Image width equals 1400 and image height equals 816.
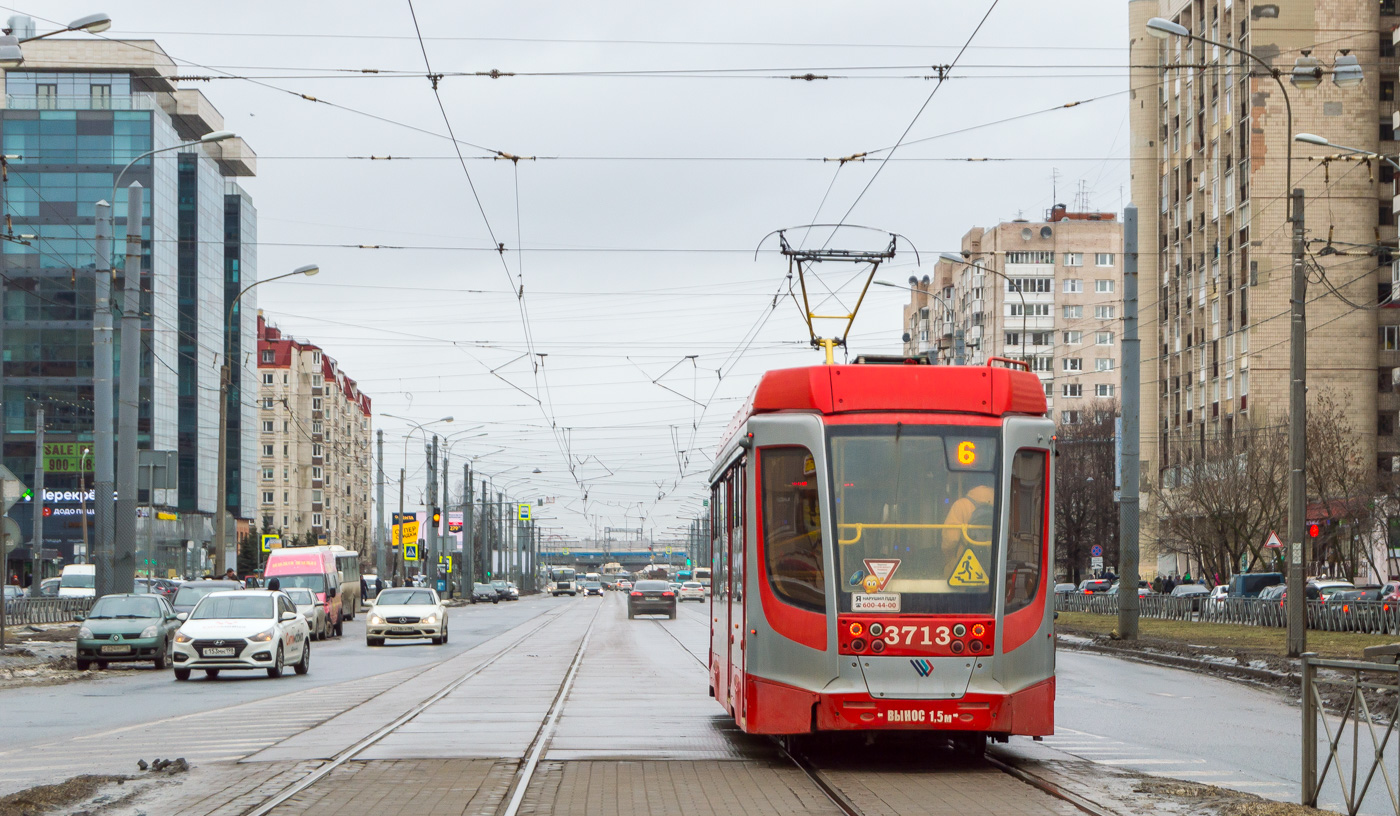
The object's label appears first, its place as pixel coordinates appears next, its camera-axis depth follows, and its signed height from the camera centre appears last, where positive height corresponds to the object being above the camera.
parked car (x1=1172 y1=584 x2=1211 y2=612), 61.97 -4.26
